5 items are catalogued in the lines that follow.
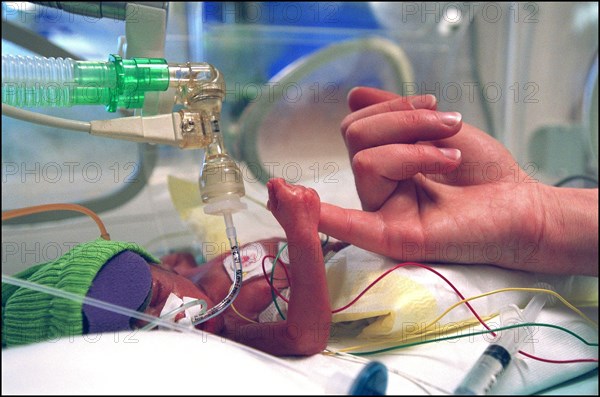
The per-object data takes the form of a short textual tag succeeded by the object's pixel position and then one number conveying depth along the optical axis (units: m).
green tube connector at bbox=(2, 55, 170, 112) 0.38
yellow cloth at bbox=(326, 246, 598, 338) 0.42
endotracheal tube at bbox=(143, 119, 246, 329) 0.41
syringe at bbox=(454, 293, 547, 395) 0.35
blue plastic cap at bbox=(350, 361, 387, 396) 0.34
